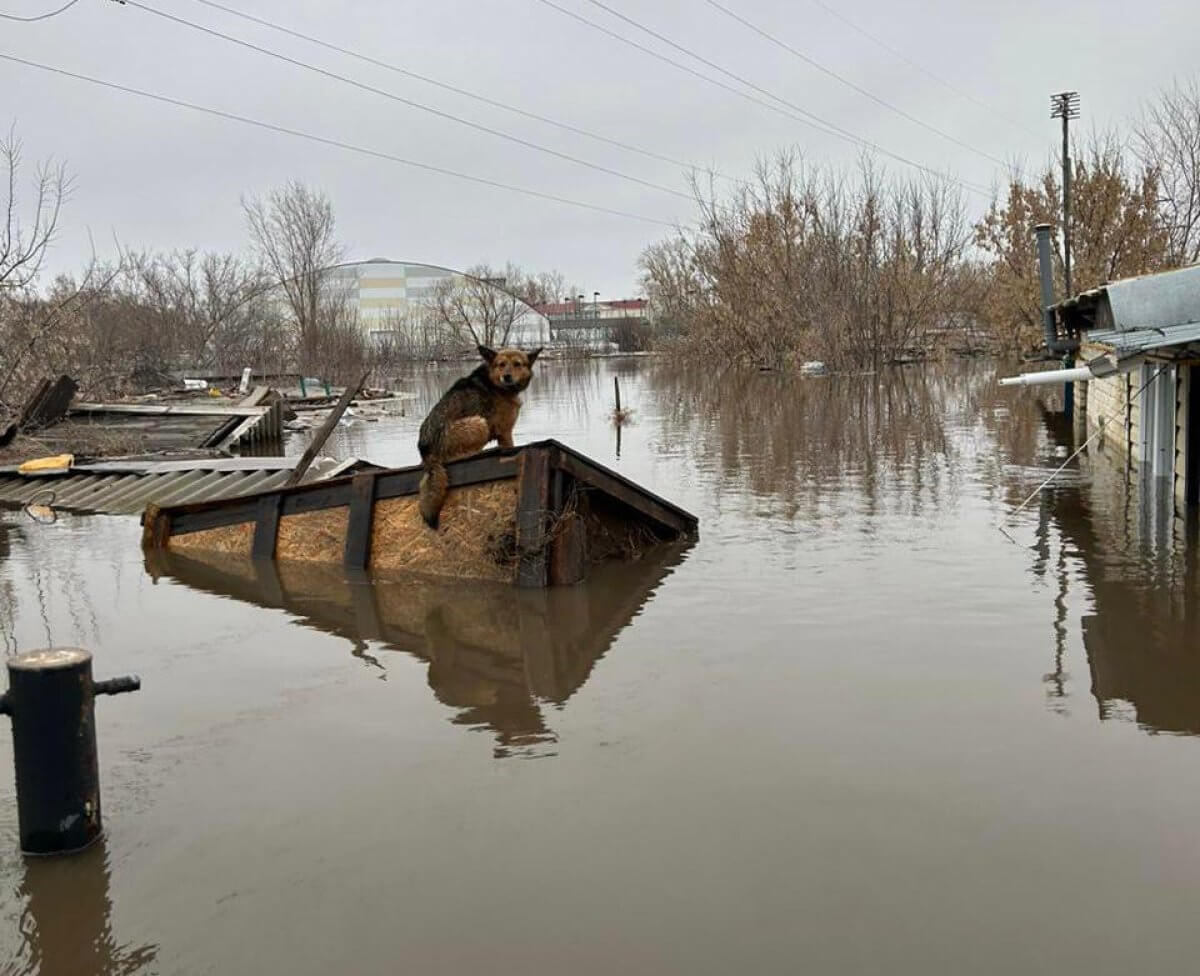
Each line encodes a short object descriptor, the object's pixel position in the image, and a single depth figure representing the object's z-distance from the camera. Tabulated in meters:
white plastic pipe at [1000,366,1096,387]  13.48
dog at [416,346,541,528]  9.84
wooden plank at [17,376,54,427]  23.30
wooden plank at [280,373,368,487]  12.05
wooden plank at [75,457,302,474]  18.19
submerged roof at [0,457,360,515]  16.36
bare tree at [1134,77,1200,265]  43.91
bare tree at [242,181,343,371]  61.59
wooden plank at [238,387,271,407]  30.00
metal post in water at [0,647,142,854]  4.36
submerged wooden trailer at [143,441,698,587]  9.66
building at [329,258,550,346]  98.31
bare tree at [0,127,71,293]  22.38
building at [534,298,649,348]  116.94
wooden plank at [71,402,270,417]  26.74
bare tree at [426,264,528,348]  91.81
